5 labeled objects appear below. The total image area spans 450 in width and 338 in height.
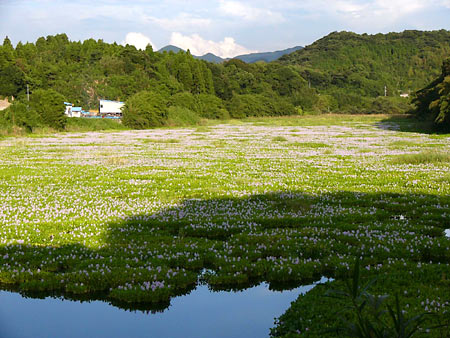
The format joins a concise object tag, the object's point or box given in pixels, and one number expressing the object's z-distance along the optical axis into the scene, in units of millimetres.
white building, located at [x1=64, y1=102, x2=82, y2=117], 128150
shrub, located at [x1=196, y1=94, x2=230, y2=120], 145375
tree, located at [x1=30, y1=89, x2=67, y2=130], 75500
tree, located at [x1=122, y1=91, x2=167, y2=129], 91438
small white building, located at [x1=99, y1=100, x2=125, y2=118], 126625
